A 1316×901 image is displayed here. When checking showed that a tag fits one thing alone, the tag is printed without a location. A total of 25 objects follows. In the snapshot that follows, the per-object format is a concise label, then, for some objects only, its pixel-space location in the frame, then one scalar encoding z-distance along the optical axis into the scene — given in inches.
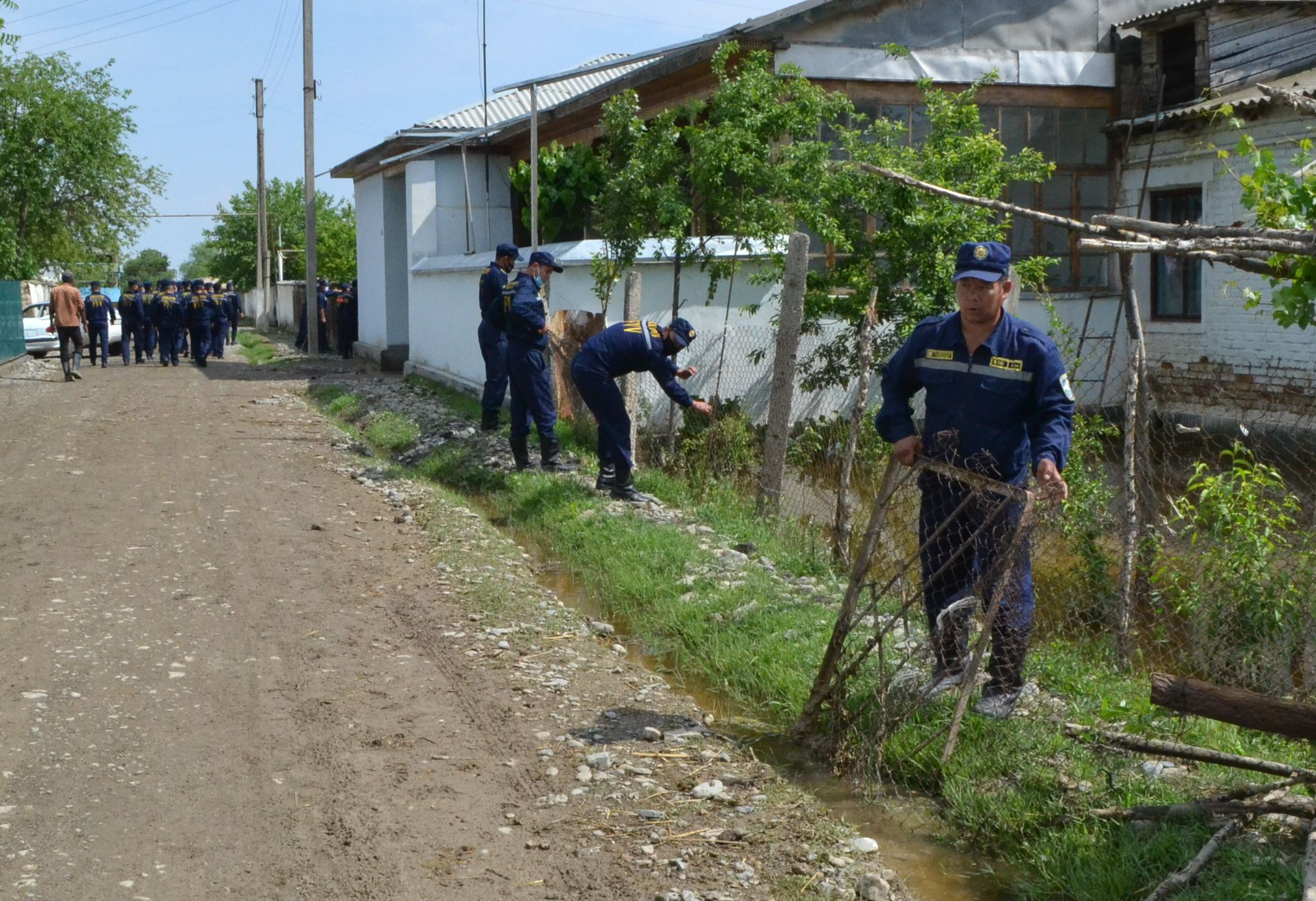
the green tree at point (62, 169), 1526.8
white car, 1160.8
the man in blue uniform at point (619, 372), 378.9
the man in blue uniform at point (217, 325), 1114.1
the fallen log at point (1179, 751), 160.2
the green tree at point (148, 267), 4397.1
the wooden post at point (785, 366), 358.9
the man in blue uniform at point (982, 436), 201.0
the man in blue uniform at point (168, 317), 1032.2
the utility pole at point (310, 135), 1061.8
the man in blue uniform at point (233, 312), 1441.9
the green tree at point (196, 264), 5442.9
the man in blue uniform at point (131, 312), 1045.2
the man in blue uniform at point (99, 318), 969.5
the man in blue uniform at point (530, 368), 436.5
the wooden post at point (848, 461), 323.9
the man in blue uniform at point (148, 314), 1058.7
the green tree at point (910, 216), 438.9
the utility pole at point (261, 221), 1775.3
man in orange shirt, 876.0
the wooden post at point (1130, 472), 248.7
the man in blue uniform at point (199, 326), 1061.1
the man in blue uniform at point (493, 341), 514.3
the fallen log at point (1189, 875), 147.4
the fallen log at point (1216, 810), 151.6
